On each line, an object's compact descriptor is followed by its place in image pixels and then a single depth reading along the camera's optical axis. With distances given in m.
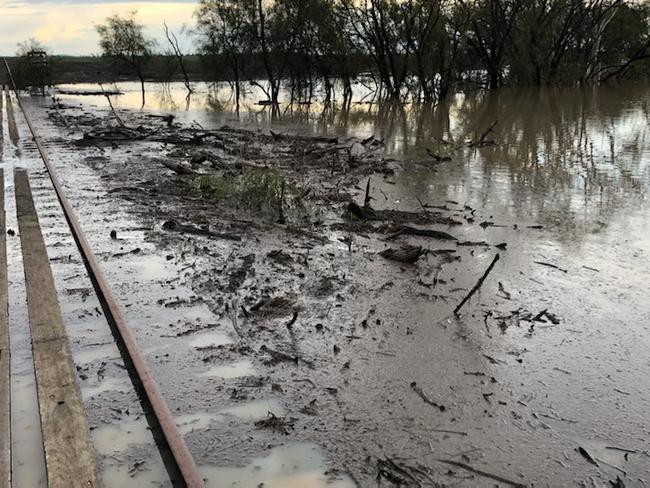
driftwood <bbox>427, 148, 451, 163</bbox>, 14.75
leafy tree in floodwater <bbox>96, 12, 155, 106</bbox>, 58.06
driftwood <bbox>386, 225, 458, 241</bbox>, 8.26
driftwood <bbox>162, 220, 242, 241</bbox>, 8.41
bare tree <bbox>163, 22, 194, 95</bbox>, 58.91
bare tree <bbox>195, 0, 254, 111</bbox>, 45.69
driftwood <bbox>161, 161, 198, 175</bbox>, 12.79
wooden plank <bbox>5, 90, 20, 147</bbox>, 19.89
